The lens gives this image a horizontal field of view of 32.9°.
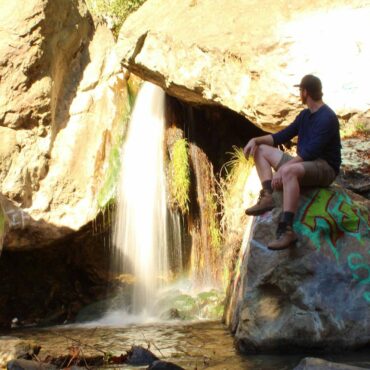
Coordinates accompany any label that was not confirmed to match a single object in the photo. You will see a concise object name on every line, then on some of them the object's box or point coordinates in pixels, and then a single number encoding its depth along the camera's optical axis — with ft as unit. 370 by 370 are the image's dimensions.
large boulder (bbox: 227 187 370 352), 17.48
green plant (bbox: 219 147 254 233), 30.71
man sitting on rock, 17.94
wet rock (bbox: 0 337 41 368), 17.28
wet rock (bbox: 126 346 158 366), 17.13
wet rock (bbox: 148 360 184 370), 14.33
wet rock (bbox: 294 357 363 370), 12.44
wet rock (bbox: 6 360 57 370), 15.15
